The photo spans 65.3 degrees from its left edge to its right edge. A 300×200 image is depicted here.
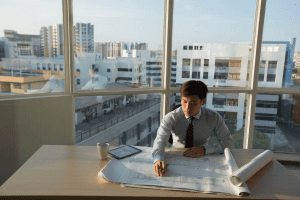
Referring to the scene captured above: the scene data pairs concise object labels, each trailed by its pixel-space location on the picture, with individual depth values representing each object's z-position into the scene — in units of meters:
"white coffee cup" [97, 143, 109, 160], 1.40
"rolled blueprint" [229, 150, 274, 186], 1.12
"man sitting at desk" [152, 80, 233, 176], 1.50
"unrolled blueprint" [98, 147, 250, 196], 1.10
